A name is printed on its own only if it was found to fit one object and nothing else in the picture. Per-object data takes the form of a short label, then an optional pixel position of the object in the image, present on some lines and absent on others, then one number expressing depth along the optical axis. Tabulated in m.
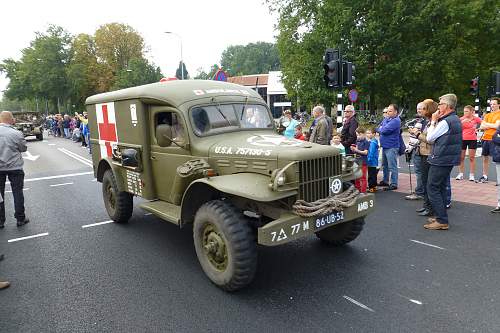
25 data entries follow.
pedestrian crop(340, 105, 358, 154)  8.01
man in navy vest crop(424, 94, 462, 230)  5.21
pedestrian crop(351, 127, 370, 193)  7.71
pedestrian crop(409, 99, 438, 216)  6.21
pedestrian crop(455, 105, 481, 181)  8.76
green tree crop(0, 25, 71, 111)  50.94
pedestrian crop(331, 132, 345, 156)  7.32
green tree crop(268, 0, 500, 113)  21.62
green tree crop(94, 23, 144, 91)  51.62
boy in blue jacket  8.01
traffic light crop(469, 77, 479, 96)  17.58
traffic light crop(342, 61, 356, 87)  9.84
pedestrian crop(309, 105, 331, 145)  7.88
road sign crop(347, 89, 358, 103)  21.22
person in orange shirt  8.35
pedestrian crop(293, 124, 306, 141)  9.34
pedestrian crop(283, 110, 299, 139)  9.80
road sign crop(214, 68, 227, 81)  10.14
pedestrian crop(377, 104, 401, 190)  7.93
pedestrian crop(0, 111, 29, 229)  6.34
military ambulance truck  3.69
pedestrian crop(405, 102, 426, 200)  6.97
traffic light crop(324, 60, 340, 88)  9.66
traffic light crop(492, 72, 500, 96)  14.28
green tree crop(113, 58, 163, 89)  37.94
